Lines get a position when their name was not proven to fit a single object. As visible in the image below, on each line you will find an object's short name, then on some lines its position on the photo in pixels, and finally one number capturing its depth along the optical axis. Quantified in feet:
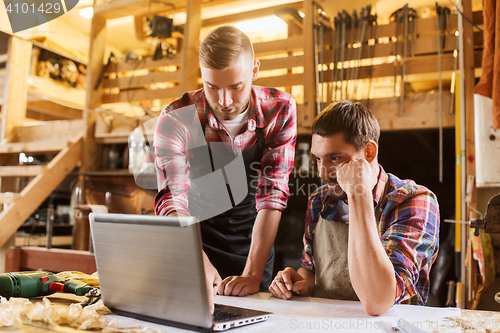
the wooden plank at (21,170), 10.16
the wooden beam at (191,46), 10.30
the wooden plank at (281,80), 9.45
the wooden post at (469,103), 7.56
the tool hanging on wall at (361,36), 8.67
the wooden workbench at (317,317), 2.39
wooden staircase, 9.51
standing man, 4.46
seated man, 3.07
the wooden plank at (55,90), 13.04
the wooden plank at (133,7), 11.55
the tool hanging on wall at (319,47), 9.03
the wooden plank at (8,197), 9.50
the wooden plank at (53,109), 14.30
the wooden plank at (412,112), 8.18
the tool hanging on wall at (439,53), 7.93
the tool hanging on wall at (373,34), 8.74
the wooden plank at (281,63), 9.41
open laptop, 2.20
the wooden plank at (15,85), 11.85
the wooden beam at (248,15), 9.98
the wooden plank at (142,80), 10.57
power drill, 3.07
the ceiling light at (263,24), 10.41
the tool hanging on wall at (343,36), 8.80
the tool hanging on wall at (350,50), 8.78
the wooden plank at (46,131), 12.03
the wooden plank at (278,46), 9.57
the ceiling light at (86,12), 13.28
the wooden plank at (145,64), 10.82
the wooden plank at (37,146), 10.81
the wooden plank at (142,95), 10.59
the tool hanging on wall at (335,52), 8.94
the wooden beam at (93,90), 11.34
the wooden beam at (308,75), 9.09
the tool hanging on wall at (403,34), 8.38
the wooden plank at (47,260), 7.56
